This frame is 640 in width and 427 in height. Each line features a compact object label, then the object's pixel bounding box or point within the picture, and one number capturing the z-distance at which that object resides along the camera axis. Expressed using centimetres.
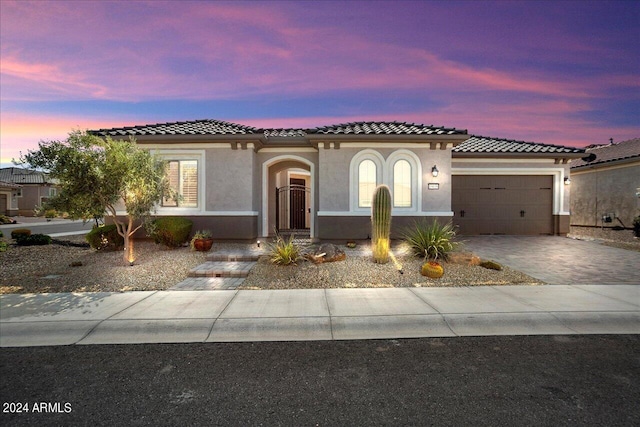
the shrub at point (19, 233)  1285
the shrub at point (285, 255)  860
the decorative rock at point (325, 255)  905
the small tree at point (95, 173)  796
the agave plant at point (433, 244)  912
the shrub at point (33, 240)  1252
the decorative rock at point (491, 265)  860
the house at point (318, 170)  1248
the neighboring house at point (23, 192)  4268
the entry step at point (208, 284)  718
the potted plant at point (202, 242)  1108
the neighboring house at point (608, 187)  1719
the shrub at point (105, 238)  1129
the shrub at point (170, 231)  1128
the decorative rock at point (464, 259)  898
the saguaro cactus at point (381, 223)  909
